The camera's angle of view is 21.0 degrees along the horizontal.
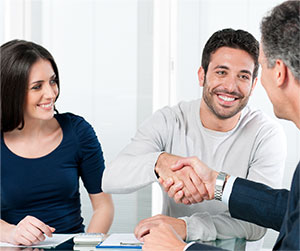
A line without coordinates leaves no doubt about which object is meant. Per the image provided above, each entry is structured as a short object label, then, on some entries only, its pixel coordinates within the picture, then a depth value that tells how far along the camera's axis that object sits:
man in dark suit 1.53
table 1.73
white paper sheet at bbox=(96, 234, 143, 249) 1.72
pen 1.73
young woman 2.08
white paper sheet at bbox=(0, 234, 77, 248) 1.77
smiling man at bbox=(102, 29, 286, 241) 2.01
